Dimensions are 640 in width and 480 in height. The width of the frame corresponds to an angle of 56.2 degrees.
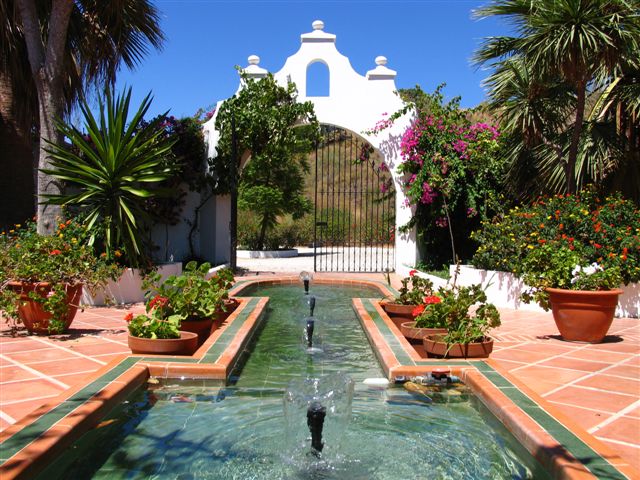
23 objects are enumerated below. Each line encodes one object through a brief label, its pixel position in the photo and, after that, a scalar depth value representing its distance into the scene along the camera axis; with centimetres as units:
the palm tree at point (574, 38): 736
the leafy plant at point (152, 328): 461
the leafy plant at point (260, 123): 1143
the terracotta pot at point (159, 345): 448
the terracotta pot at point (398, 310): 659
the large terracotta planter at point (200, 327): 526
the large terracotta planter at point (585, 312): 552
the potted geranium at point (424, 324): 518
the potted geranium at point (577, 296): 554
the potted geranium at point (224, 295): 611
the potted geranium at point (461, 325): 461
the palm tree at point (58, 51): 789
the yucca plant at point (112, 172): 733
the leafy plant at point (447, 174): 1070
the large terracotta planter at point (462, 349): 459
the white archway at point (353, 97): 1161
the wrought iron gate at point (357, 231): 1195
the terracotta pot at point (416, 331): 512
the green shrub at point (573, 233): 693
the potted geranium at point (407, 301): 637
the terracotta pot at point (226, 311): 604
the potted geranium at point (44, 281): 549
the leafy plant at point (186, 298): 506
